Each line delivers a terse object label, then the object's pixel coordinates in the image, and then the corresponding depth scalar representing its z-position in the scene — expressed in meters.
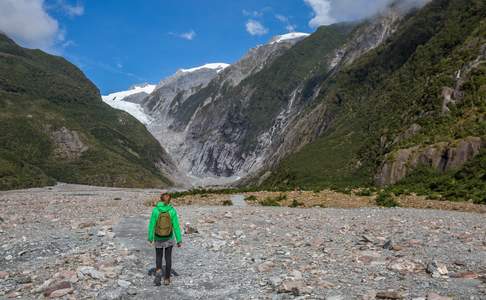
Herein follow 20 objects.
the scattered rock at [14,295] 10.43
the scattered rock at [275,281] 10.63
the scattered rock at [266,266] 12.18
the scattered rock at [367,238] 15.41
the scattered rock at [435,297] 8.64
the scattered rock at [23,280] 11.51
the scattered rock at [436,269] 10.59
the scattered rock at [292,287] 9.93
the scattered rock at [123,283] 11.18
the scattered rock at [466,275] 10.19
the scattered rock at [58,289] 10.37
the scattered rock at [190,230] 18.34
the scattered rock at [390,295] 9.02
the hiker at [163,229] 12.19
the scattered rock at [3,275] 12.01
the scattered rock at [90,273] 11.59
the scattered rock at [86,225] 20.07
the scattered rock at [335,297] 9.30
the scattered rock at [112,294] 10.35
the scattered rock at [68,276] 11.38
